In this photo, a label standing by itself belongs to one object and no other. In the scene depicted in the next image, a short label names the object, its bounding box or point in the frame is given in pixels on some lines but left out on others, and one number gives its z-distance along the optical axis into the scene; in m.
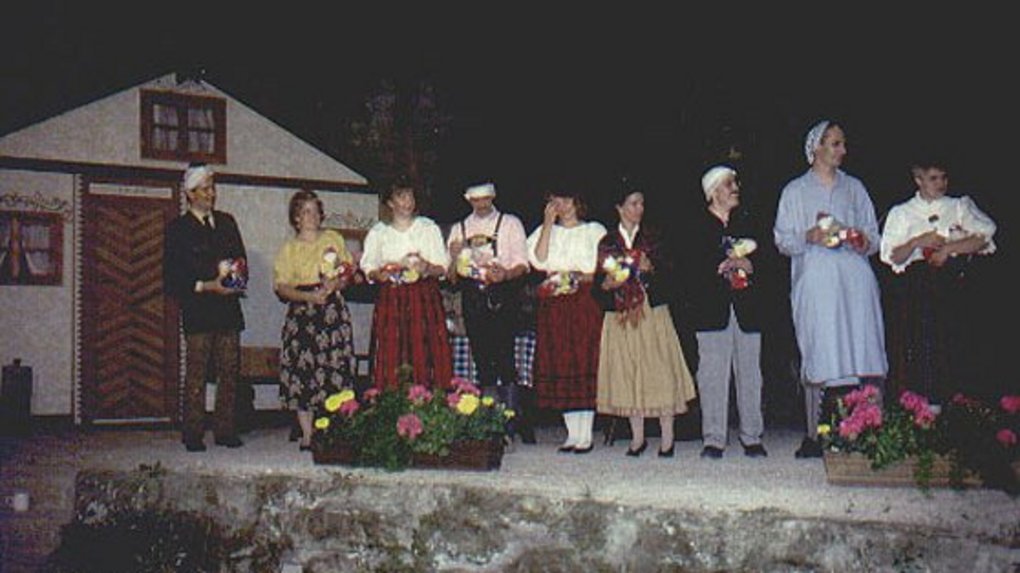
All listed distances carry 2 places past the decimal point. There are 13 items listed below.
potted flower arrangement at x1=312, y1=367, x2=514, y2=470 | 6.89
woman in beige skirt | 7.88
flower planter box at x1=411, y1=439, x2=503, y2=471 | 6.88
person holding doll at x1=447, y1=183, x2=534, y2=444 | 8.55
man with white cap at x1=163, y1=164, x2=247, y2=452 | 8.83
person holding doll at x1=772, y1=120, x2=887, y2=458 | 7.23
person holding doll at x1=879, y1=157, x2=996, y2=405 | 7.57
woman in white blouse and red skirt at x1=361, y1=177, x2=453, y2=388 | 8.36
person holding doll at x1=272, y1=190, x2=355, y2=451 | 8.65
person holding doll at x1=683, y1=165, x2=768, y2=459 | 7.67
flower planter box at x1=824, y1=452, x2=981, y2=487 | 5.77
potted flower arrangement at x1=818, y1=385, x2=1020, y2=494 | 5.65
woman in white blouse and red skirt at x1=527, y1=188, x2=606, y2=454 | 8.20
